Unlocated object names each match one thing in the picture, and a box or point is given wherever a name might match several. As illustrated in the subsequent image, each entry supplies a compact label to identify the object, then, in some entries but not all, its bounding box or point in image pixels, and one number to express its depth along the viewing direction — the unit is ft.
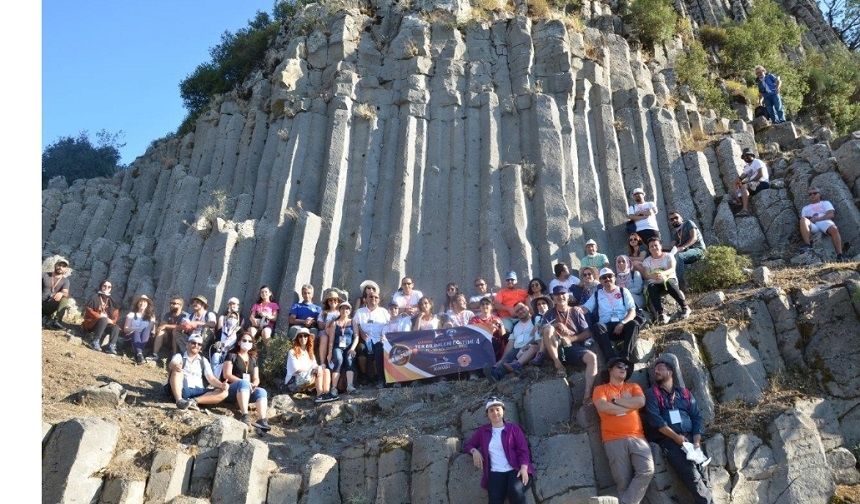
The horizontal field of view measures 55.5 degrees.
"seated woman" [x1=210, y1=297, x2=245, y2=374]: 44.60
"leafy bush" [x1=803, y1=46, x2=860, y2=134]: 81.00
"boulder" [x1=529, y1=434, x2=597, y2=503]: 32.58
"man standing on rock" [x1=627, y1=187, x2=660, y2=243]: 52.06
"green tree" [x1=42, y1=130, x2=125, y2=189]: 103.09
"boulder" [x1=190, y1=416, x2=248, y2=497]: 35.29
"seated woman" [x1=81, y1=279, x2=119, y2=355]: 48.47
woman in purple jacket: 31.81
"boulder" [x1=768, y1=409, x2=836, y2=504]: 32.65
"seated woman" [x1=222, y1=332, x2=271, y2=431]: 40.37
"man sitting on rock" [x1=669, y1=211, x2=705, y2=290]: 48.96
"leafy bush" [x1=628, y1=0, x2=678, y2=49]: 75.97
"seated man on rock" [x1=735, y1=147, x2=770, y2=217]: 55.57
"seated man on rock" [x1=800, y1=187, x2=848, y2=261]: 49.42
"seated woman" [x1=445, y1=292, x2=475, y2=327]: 45.37
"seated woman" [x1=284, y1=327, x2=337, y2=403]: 44.19
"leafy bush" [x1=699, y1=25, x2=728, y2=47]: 87.15
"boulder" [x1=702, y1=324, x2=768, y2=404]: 35.94
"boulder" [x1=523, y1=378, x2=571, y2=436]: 35.42
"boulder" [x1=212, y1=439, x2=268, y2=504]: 34.42
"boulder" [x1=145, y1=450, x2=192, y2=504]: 34.35
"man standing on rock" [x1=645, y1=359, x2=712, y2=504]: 31.32
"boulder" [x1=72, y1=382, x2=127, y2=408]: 39.17
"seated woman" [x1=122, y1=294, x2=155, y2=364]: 49.26
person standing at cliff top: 69.21
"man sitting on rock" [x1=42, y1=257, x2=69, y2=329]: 49.85
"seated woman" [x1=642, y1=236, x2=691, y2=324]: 41.27
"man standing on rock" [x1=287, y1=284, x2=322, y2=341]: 48.65
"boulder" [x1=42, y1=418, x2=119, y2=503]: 33.12
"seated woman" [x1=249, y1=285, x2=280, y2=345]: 49.83
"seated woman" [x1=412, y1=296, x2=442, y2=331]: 45.62
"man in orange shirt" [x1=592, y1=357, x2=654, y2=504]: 31.48
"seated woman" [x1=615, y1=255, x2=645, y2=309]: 43.42
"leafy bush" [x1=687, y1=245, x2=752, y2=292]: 47.11
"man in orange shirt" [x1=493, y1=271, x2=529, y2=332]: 47.24
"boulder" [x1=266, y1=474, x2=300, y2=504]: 34.68
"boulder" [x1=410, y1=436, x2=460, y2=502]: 33.68
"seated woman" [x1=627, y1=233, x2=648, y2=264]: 49.02
